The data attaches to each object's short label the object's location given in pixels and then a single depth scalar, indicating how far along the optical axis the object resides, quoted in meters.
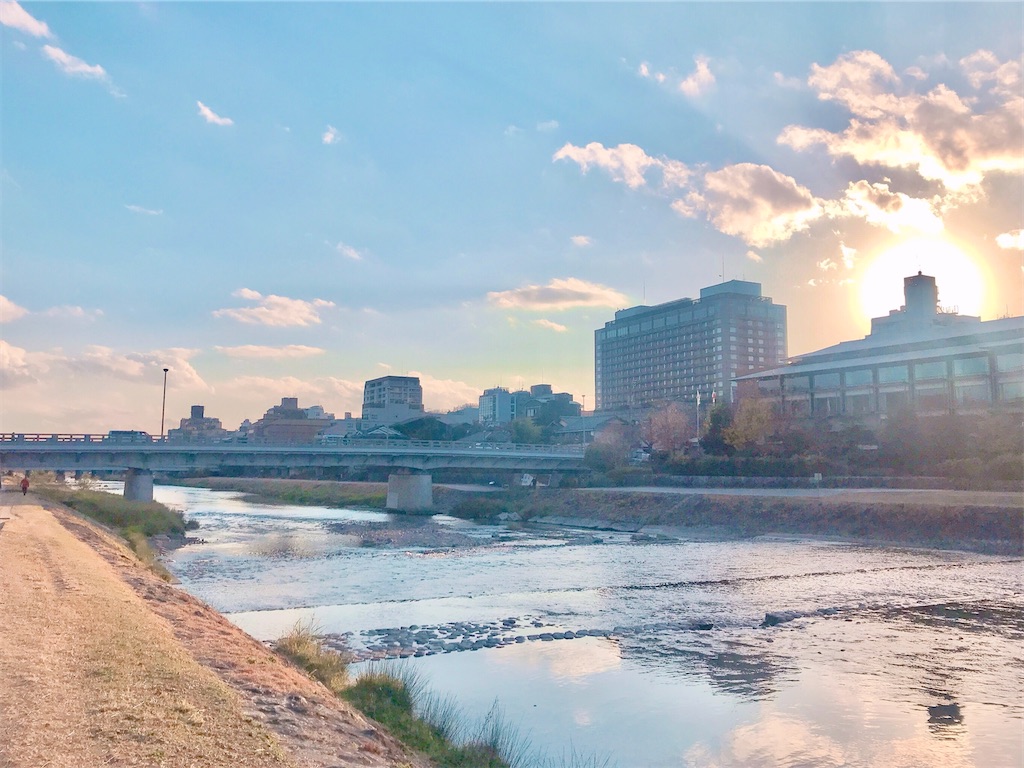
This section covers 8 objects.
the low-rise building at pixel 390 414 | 192.44
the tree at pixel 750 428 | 76.44
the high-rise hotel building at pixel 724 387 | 195.88
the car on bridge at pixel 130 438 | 64.88
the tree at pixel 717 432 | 79.00
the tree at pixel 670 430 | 95.06
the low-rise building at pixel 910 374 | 73.75
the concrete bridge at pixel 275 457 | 63.34
